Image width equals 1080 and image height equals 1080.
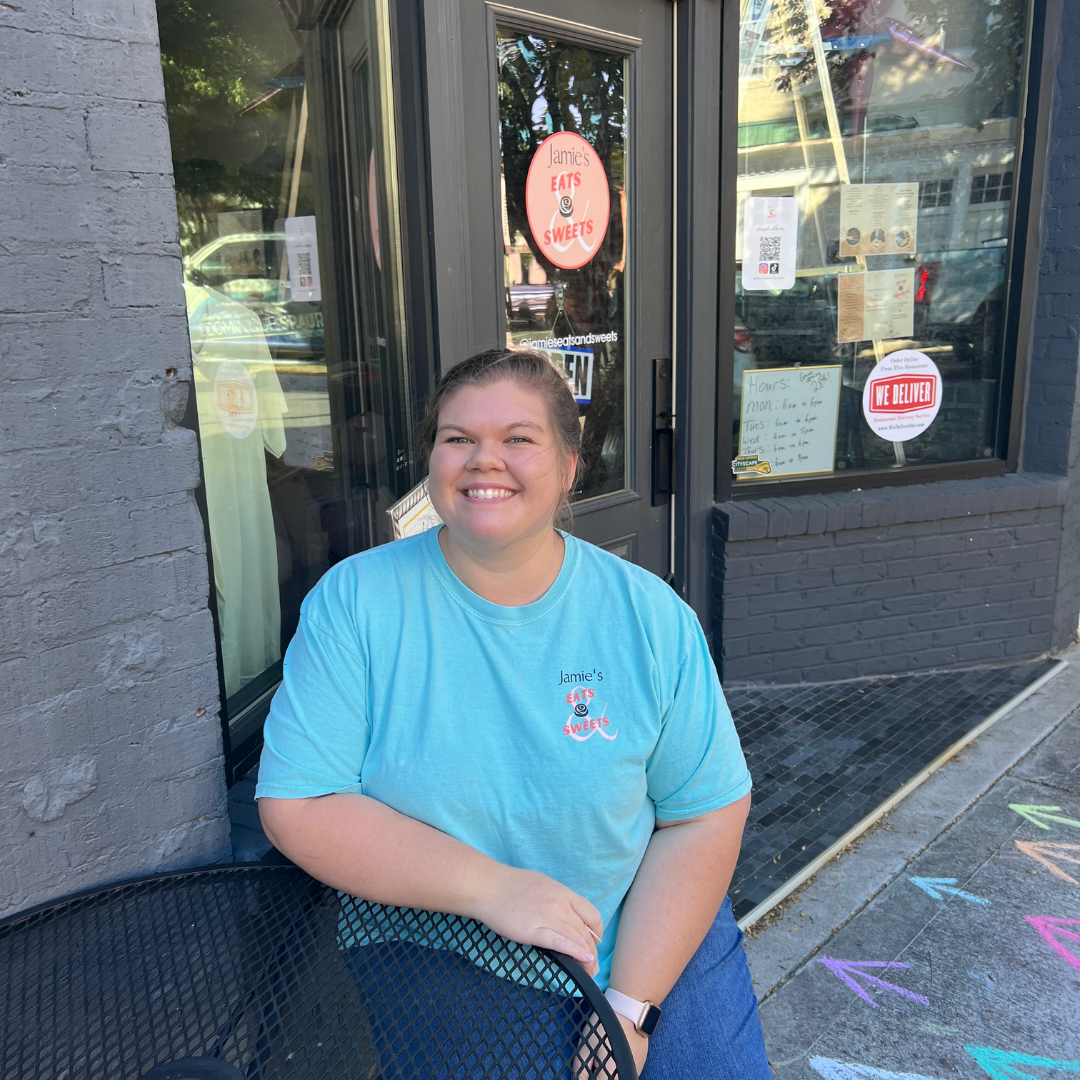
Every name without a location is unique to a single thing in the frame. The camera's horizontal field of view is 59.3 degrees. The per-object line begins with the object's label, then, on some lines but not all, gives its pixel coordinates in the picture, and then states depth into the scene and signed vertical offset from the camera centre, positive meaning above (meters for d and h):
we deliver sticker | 4.26 -0.42
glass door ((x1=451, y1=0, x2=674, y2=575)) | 3.03 +0.31
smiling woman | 1.45 -0.67
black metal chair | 1.22 -0.92
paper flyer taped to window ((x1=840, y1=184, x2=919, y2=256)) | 4.05 +0.35
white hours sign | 4.04 -0.49
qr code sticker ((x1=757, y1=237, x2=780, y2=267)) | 3.88 +0.21
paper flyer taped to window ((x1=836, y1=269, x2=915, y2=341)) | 4.13 -0.02
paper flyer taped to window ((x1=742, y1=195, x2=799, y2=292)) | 3.84 +0.25
